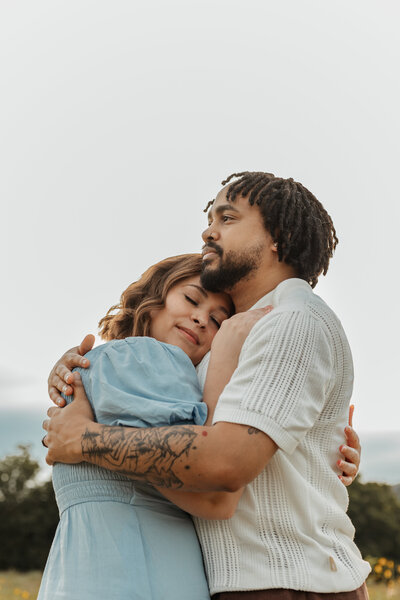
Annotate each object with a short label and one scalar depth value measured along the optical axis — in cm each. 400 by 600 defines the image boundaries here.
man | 262
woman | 275
